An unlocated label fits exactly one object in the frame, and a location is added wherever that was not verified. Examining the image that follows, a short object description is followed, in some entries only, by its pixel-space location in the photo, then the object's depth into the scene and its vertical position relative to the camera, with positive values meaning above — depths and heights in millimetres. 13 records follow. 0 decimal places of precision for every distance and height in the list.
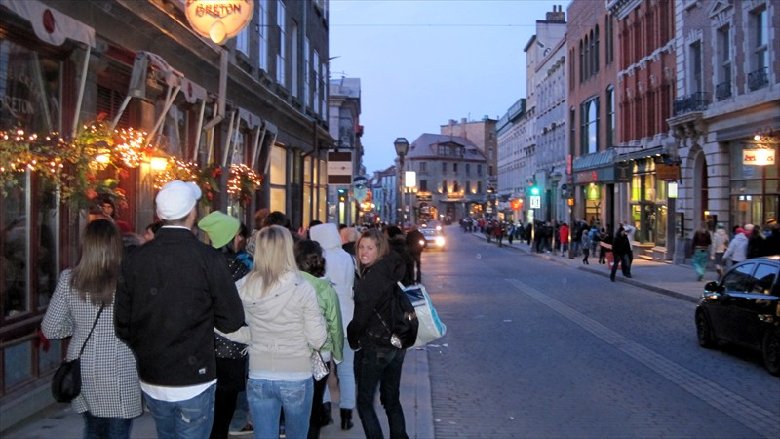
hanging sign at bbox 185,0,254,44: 10562 +2688
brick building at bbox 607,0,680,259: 33062 +4887
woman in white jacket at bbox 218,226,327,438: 4801 -691
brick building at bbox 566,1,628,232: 42312 +5944
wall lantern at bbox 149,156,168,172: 10453 +698
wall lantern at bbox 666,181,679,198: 31441 +975
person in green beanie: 5109 -923
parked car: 10109 -1342
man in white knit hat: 4066 -516
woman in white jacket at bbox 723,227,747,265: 18328 -838
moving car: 47512 -1500
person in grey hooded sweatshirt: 7285 -600
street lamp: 23602 +2046
